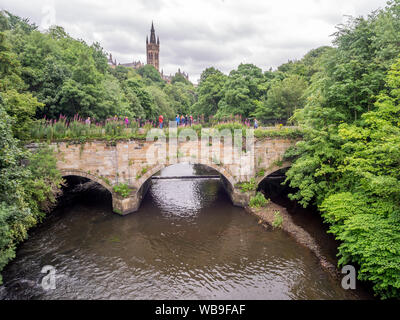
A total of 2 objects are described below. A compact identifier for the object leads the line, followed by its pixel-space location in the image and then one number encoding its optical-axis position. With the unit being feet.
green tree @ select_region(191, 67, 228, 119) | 114.11
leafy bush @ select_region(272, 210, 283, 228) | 47.46
